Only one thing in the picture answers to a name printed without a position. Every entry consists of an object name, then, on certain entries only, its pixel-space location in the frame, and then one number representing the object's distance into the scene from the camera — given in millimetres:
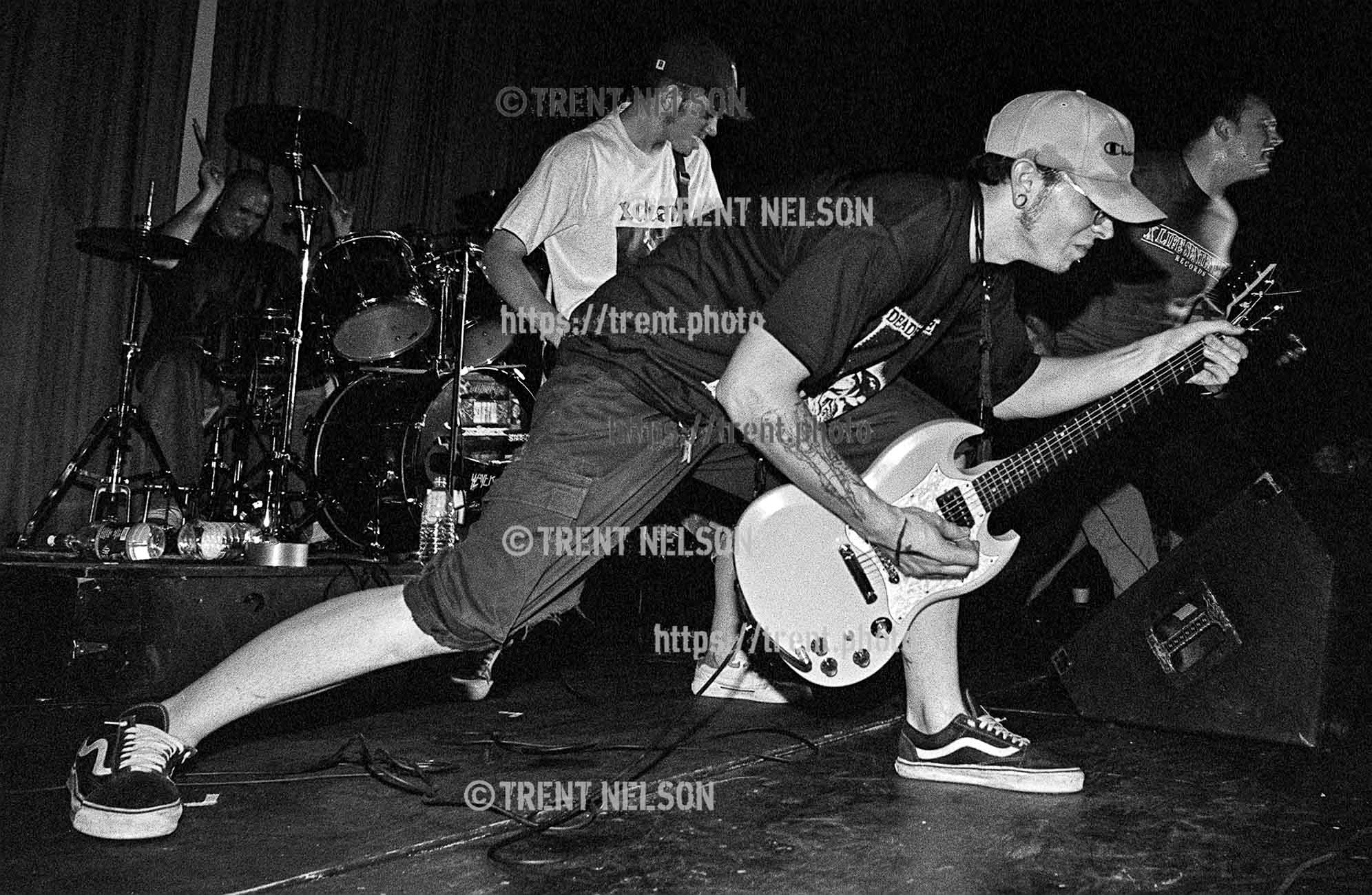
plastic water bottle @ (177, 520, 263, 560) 4172
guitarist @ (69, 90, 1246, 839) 1956
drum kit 5062
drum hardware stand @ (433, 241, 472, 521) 4391
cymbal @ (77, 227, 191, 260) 4914
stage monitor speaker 2699
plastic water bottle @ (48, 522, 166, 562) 3971
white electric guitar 2473
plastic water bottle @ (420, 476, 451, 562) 4480
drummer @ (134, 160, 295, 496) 5566
